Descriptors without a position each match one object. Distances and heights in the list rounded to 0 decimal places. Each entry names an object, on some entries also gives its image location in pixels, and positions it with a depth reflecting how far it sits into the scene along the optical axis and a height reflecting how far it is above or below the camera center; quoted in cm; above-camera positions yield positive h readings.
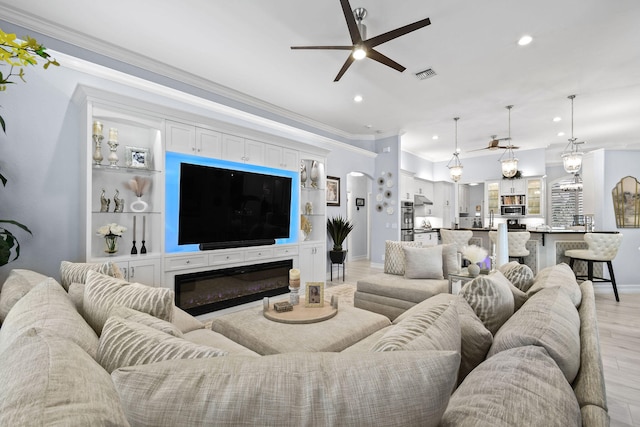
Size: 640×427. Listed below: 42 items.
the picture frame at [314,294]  261 -65
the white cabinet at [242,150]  388 +95
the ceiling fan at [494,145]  582 +154
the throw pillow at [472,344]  118 -49
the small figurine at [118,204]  321 +16
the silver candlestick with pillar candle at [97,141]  298 +79
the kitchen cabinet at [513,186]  809 +100
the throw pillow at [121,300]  134 -38
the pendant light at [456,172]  638 +107
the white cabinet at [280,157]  438 +97
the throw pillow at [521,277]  201 -38
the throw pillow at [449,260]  381 -49
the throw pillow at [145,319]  112 -39
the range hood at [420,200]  853 +63
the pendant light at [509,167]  562 +106
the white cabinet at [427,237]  848 -45
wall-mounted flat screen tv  361 +18
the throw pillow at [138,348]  79 -35
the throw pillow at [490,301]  141 -38
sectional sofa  54 -35
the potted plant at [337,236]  596 -31
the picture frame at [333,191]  616 +63
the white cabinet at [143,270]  302 -54
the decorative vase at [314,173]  519 +83
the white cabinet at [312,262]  483 -70
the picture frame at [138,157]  331 +70
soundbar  371 -32
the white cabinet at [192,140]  340 +96
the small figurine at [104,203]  313 +16
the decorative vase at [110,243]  310 -26
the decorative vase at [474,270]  312 -50
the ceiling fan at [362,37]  242 +163
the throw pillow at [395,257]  391 -48
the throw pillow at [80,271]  198 -36
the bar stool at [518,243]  491 -34
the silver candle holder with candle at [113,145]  313 +78
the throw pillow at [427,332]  85 -35
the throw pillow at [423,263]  359 -51
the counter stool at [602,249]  443 -39
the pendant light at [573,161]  498 +105
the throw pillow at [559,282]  163 -35
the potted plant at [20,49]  101 +60
